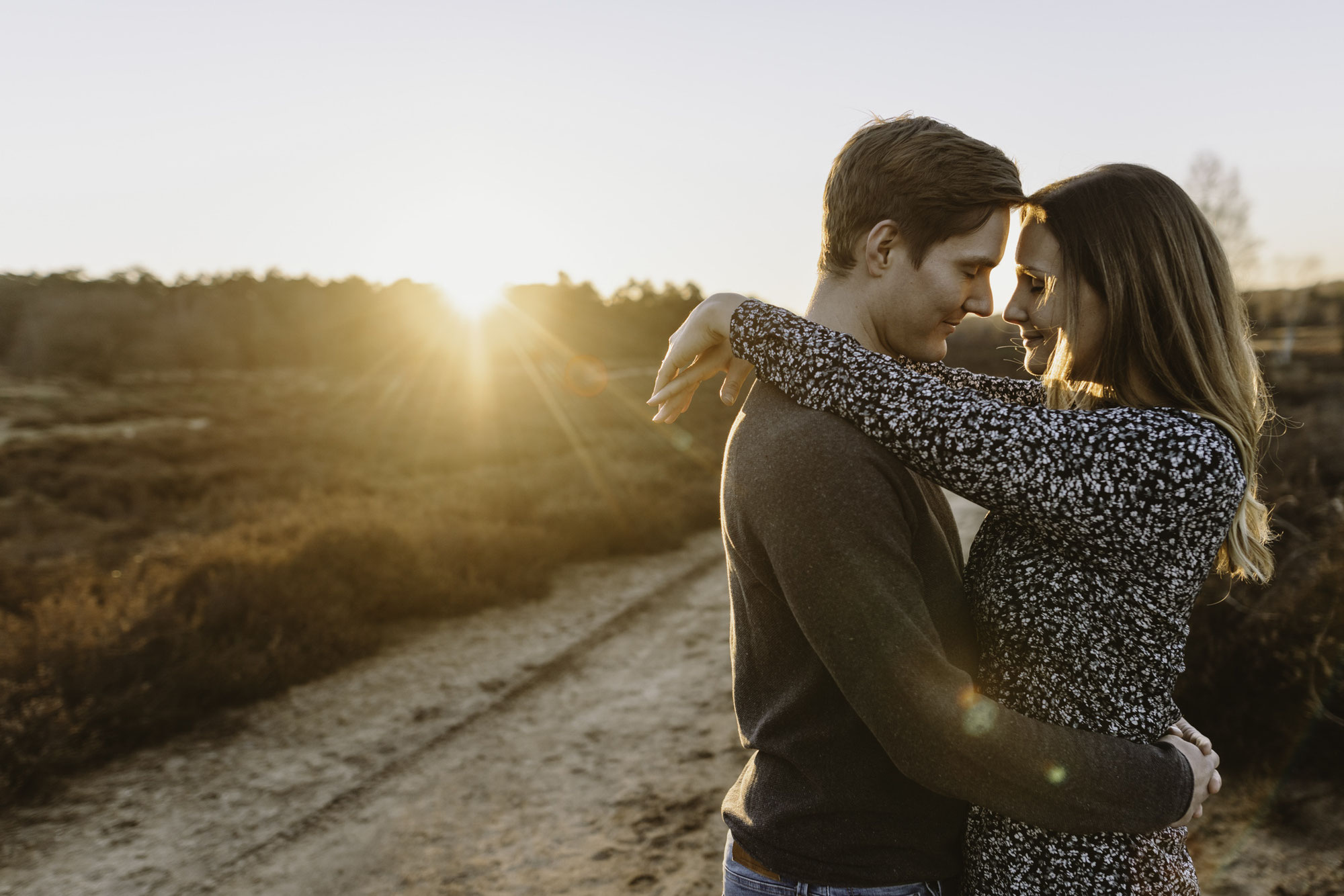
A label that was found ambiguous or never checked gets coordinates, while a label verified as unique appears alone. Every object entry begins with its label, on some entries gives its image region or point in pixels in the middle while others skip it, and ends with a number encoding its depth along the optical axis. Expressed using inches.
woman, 46.7
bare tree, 1542.8
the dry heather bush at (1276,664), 155.5
